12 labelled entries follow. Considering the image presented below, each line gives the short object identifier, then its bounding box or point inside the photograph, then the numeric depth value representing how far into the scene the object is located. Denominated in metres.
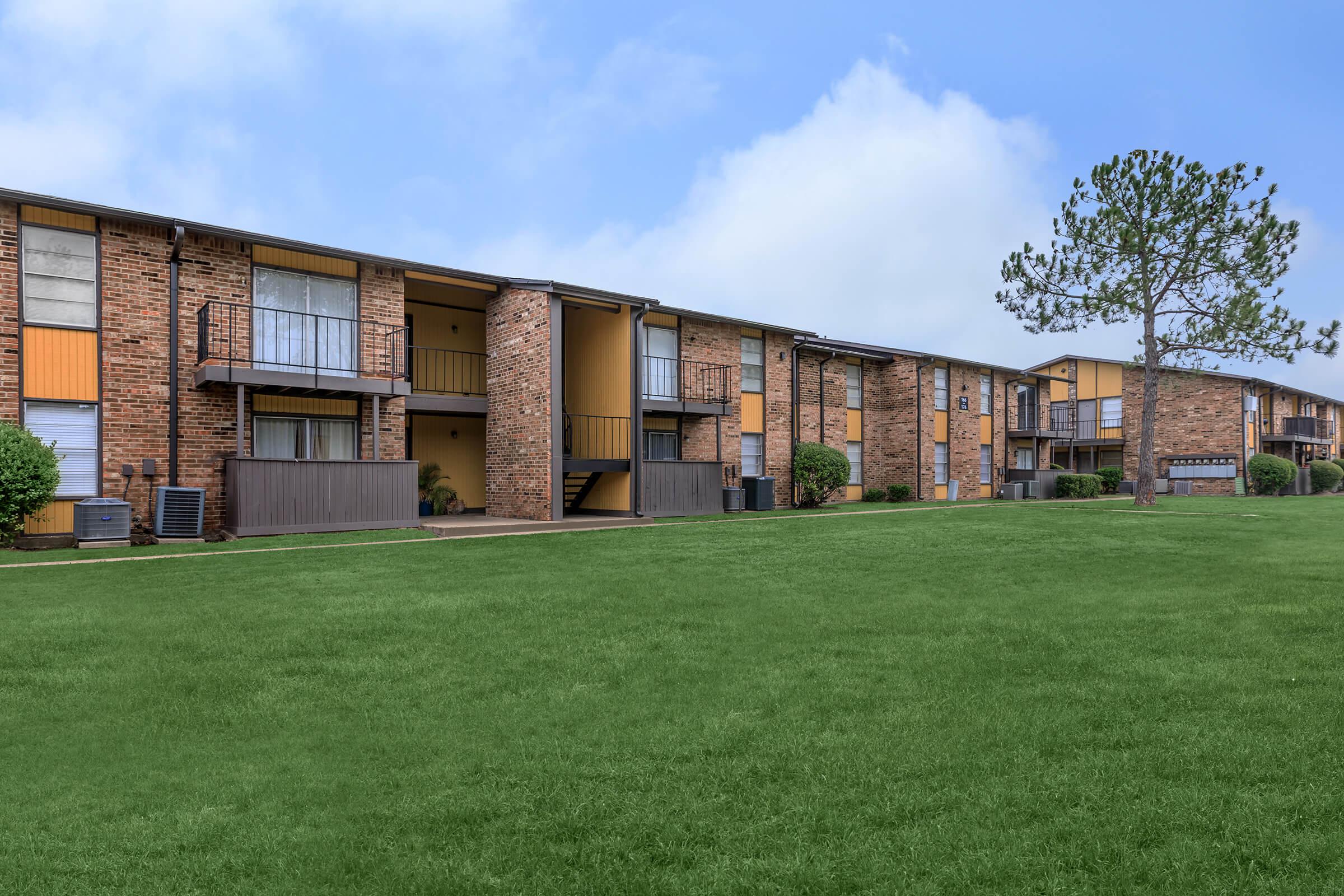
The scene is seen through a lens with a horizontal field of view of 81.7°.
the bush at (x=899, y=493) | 28.11
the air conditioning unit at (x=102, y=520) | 12.95
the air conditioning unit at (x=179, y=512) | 13.79
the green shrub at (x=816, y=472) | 24.05
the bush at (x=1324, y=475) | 41.00
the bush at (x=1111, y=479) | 37.97
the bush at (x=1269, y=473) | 35.78
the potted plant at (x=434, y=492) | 20.02
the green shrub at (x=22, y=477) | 11.94
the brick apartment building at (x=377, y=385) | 13.73
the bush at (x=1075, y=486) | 34.00
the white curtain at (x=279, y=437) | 15.80
